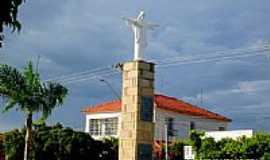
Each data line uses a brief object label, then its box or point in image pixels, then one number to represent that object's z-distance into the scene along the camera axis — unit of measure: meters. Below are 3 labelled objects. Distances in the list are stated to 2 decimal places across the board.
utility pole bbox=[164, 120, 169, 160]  39.12
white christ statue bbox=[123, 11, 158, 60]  27.14
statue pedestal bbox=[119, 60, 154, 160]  25.89
